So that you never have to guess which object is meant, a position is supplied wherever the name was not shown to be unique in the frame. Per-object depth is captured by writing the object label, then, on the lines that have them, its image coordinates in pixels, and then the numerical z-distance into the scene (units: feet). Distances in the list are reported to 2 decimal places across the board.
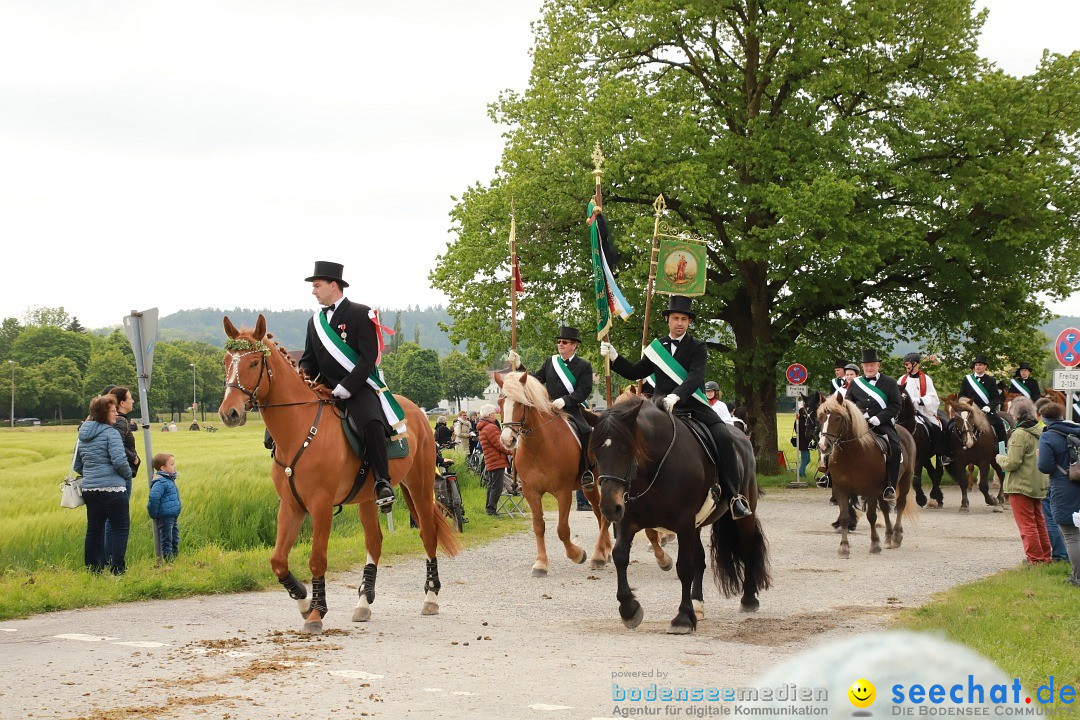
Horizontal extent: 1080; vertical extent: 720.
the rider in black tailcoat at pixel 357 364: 31.58
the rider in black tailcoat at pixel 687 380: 32.12
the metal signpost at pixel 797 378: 88.99
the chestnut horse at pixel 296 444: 29.50
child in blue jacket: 41.75
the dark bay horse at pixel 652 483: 28.73
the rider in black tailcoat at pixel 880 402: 51.78
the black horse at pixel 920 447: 62.90
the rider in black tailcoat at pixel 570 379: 44.42
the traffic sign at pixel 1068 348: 56.80
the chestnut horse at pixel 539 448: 41.93
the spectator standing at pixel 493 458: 65.00
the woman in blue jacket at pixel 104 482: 38.04
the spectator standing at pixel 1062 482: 35.65
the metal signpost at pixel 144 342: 41.57
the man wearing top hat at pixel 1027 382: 74.95
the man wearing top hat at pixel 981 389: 76.74
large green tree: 84.28
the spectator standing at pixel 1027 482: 40.29
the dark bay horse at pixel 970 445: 71.56
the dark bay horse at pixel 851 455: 50.08
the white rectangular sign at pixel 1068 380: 51.21
